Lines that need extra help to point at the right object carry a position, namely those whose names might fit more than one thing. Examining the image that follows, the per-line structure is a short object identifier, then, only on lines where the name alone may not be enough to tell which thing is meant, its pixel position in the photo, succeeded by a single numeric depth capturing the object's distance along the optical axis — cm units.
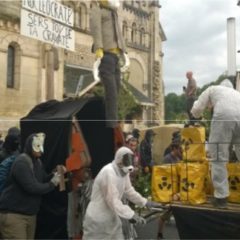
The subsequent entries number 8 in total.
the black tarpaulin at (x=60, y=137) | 721
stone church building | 2233
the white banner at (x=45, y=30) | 772
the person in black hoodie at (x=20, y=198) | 577
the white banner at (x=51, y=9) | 776
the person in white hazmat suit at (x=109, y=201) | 518
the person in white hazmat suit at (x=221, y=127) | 527
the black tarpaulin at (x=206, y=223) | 508
